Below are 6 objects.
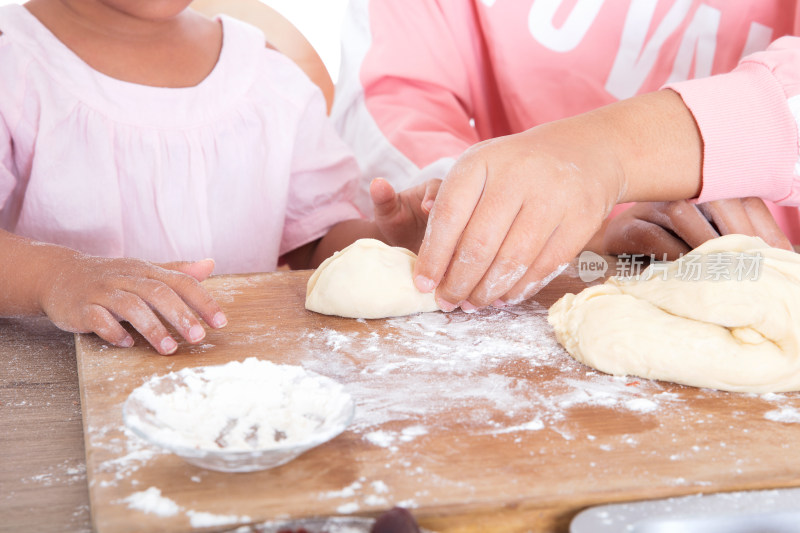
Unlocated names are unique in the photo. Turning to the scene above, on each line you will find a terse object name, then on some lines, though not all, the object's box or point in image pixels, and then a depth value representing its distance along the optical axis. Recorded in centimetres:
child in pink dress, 88
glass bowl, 59
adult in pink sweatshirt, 74
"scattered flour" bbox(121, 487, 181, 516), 59
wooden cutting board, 60
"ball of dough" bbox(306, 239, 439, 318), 78
